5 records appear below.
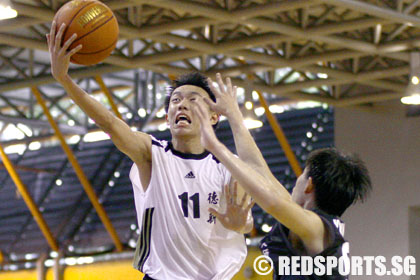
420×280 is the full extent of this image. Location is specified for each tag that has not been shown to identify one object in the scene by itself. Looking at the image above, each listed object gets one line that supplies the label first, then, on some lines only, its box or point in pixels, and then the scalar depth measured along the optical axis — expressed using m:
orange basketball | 7.90
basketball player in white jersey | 8.01
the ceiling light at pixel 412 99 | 18.30
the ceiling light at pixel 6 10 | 14.95
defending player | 5.97
